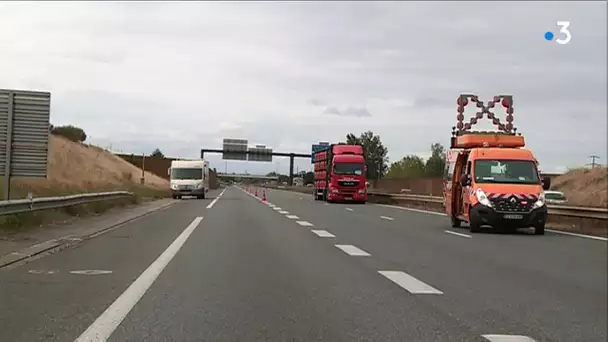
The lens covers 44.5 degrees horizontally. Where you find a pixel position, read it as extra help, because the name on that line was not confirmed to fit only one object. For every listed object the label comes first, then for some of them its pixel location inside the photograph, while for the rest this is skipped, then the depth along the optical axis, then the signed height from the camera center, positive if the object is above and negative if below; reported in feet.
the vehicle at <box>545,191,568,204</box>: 140.26 -0.54
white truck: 178.91 +1.25
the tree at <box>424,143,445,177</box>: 373.24 +15.46
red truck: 157.48 +2.59
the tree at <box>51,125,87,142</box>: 301.53 +19.42
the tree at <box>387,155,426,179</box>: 424.05 +13.01
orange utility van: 67.77 +0.75
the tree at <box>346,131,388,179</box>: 529.81 +33.52
